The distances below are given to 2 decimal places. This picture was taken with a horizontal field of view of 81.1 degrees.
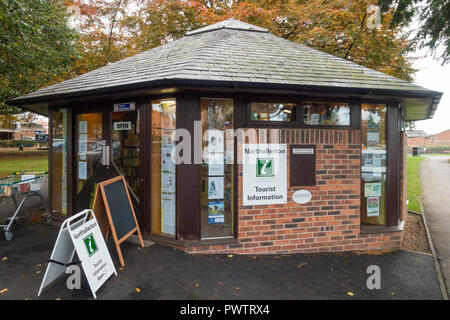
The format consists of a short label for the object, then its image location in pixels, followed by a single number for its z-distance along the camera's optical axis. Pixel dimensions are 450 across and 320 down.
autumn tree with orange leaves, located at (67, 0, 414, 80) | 9.95
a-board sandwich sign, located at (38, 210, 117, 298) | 3.15
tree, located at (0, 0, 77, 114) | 5.81
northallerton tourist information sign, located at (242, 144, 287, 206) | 4.53
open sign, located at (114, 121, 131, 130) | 5.12
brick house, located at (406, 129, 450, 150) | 75.00
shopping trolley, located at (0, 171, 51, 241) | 5.03
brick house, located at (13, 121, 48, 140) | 52.64
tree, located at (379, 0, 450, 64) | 8.36
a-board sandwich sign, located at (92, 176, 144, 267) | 4.00
